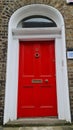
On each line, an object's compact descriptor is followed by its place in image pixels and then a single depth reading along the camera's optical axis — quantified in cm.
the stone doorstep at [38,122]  198
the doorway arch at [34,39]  216
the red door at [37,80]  225
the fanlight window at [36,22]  244
